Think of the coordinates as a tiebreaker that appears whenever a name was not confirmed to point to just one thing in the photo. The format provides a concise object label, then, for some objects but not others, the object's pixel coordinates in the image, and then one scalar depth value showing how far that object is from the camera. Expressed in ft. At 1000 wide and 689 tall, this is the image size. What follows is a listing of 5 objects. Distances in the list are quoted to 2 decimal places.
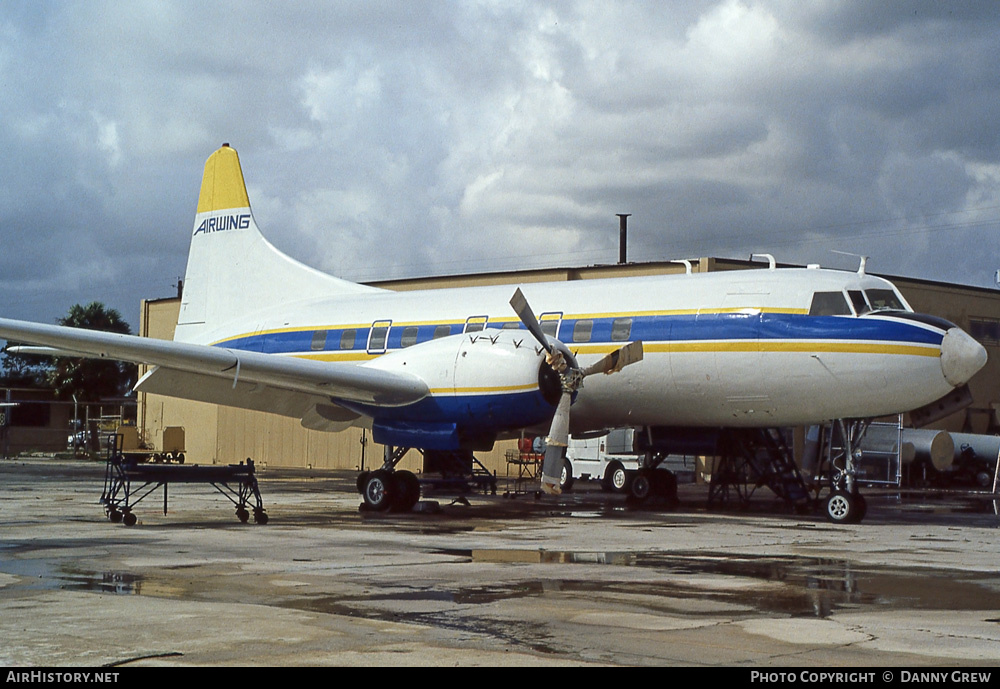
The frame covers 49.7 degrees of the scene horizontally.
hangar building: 134.92
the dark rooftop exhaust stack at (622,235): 193.16
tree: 239.09
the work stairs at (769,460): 69.87
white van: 96.48
